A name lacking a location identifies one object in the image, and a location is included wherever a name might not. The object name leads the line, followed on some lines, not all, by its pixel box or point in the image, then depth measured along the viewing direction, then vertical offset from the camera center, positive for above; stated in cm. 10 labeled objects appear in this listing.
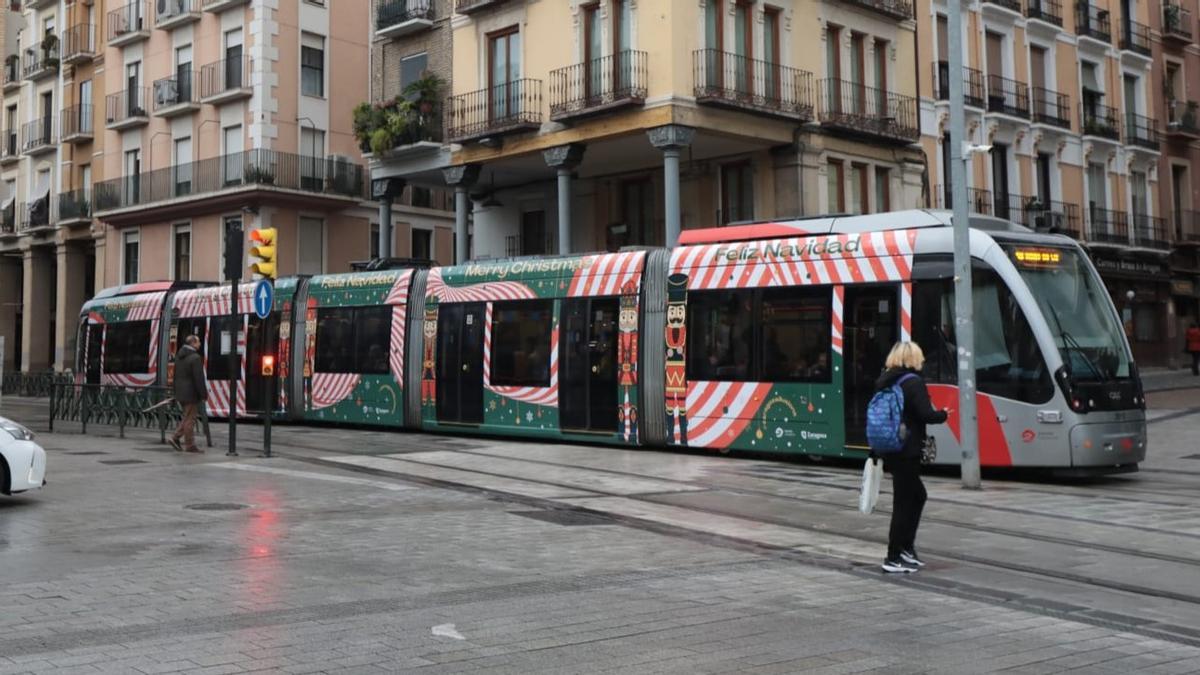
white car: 1138 -58
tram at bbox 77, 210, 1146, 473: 1388 +83
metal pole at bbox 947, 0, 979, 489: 1326 +63
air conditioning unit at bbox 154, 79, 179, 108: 3991 +1109
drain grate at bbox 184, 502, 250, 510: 1138 -107
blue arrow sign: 1734 +163
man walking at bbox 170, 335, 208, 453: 1723 +26
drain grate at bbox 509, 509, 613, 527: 1080 -118
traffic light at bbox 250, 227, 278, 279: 1664 +224
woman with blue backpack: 823 -37
